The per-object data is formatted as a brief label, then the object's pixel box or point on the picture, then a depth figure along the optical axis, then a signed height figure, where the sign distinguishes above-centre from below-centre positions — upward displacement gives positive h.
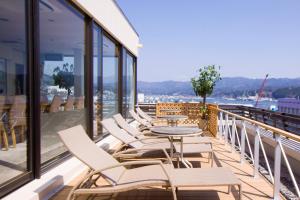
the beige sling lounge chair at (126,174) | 1.79 -0.70
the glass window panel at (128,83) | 6.14 +0.27
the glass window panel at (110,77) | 4.40 +0.33
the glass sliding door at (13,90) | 1.86 +0.01
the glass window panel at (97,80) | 3.81 +0.22
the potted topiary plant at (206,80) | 7.57 +0.45
